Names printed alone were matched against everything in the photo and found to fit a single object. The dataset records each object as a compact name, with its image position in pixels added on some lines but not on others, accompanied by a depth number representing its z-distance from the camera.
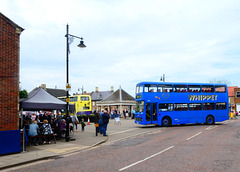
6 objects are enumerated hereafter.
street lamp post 13.60
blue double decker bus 21.61
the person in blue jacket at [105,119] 15.52
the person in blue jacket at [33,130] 12.20
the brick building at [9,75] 10.35
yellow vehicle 37.63
